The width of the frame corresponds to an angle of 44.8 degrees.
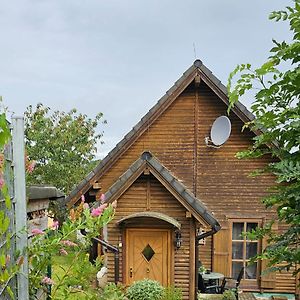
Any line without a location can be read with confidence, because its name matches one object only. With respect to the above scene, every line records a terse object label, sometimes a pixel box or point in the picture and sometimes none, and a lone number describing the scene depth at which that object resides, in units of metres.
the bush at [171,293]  8.32
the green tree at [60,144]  20.72
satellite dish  10.58
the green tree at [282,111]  2.32
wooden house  10.52
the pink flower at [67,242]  2.16
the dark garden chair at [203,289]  9.67
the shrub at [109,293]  3.66
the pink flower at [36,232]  2.09
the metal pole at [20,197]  1.89
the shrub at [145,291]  8.06
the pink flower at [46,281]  2.14
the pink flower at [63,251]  2.22
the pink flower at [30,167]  2.16
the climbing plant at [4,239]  1.12
